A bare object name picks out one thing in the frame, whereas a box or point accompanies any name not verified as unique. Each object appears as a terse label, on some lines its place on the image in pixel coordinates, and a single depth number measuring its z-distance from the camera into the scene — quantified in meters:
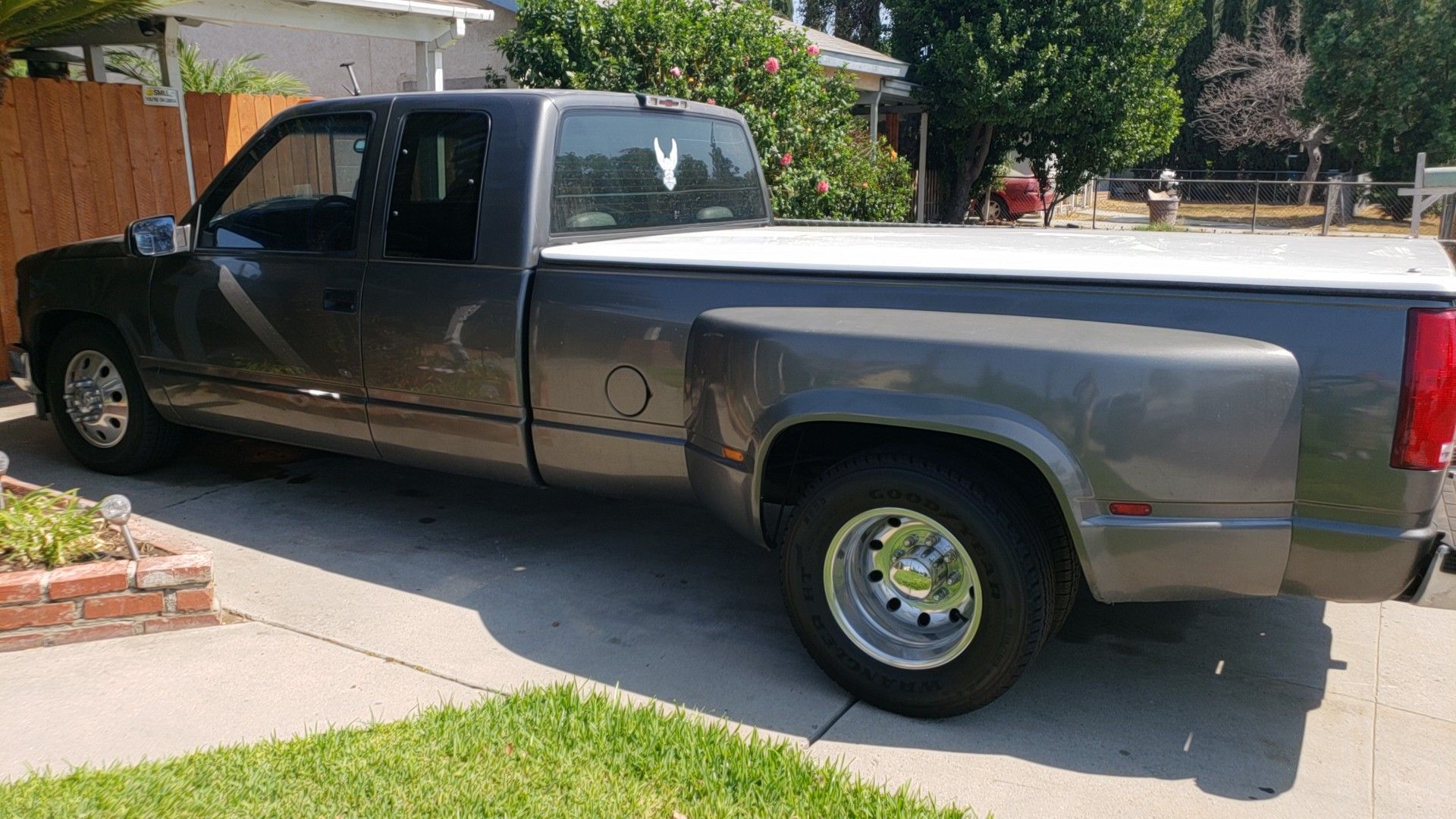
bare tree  30.86
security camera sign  8.86
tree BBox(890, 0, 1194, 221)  18.59
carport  8.78
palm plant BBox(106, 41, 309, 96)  13.81
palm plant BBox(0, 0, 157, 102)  6.07
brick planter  4.20
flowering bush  9.85
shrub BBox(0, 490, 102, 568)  4.37
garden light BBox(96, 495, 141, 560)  4.28
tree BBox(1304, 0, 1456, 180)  25.36
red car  26.03
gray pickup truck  3.18
